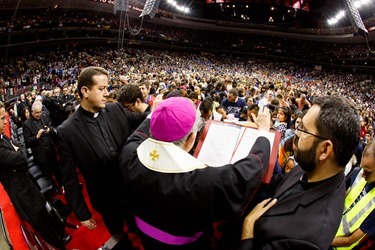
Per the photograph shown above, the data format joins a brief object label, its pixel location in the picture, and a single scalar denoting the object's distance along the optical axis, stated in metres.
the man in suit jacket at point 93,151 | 2.40
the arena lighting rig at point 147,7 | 15.76
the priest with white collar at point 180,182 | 1.32
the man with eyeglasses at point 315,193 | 1.26
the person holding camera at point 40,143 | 4.86
